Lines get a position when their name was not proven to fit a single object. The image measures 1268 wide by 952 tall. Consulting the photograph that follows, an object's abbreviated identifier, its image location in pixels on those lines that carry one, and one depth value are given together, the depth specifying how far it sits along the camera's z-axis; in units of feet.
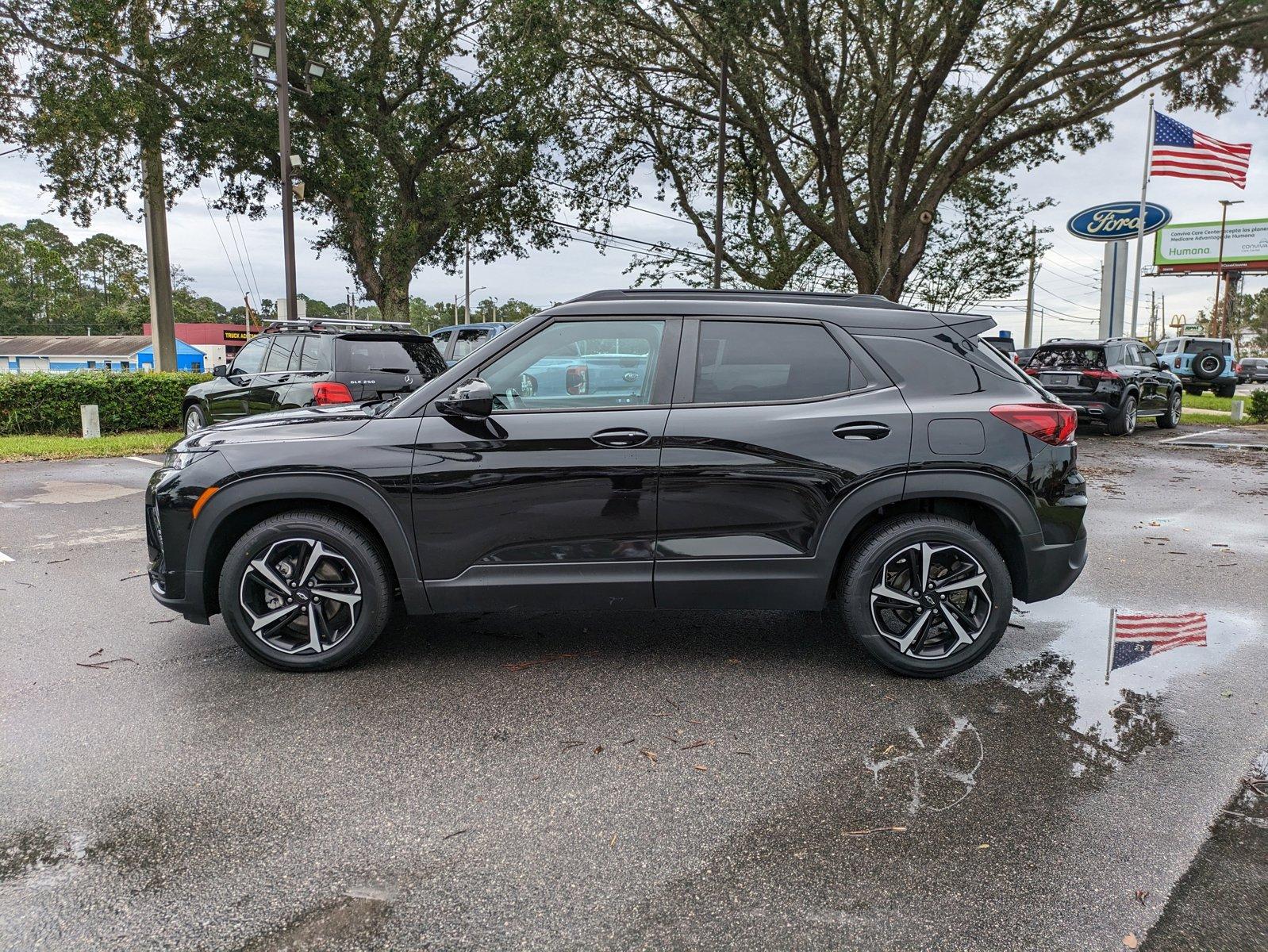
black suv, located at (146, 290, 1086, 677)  13.47
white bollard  46.60
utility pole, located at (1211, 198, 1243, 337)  195.11
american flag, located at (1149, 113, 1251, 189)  87.30
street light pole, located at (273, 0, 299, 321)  55.62
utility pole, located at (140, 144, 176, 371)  66.03
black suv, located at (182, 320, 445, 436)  32.91
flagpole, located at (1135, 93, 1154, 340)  107.34
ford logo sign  116.67
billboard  207.00
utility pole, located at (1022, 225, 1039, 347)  163.30
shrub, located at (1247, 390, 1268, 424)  65.00
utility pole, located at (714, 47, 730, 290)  59.06
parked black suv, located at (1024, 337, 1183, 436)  53.31
